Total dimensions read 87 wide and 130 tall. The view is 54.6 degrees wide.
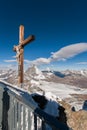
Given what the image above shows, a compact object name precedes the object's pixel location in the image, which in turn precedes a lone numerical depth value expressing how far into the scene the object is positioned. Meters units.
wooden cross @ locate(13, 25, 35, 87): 4.35
